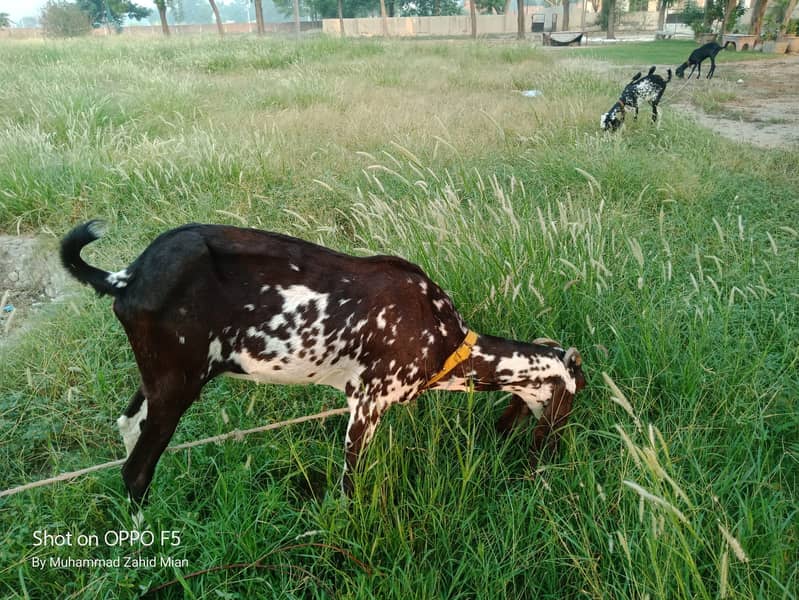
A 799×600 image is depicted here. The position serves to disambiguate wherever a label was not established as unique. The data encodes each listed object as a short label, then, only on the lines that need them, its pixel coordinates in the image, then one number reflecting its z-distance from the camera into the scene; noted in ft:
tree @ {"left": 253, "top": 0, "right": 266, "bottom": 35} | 124.05
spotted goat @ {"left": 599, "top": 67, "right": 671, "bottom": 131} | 28.73
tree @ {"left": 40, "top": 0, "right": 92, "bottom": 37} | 128.77
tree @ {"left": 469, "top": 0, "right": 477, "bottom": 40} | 116.78
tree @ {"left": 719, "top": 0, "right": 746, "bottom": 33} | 85.40
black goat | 46.21
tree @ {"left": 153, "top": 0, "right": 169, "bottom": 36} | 123.03
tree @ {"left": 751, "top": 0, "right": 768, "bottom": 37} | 76.49
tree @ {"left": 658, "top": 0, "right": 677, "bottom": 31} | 138.74
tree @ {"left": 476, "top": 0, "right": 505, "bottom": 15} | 194.82
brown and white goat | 7.44
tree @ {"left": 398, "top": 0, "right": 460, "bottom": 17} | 205.57
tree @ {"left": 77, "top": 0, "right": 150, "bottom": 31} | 169.07
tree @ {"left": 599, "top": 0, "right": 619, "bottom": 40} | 120.10
